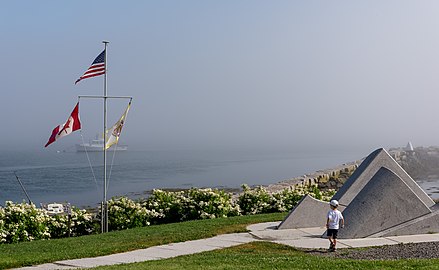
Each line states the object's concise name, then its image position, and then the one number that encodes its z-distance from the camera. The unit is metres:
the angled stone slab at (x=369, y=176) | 15.70
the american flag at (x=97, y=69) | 19.36
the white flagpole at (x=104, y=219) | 17.92
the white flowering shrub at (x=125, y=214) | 18.67
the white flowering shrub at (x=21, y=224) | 16.33
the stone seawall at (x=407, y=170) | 47.03
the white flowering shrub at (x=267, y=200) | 20.86
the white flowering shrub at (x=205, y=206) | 19.75
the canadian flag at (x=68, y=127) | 17.97
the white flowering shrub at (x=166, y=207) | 19.80
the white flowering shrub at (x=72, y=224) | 17.67
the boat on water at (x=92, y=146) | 136.65
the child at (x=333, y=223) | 12.00
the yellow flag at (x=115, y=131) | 19.69
